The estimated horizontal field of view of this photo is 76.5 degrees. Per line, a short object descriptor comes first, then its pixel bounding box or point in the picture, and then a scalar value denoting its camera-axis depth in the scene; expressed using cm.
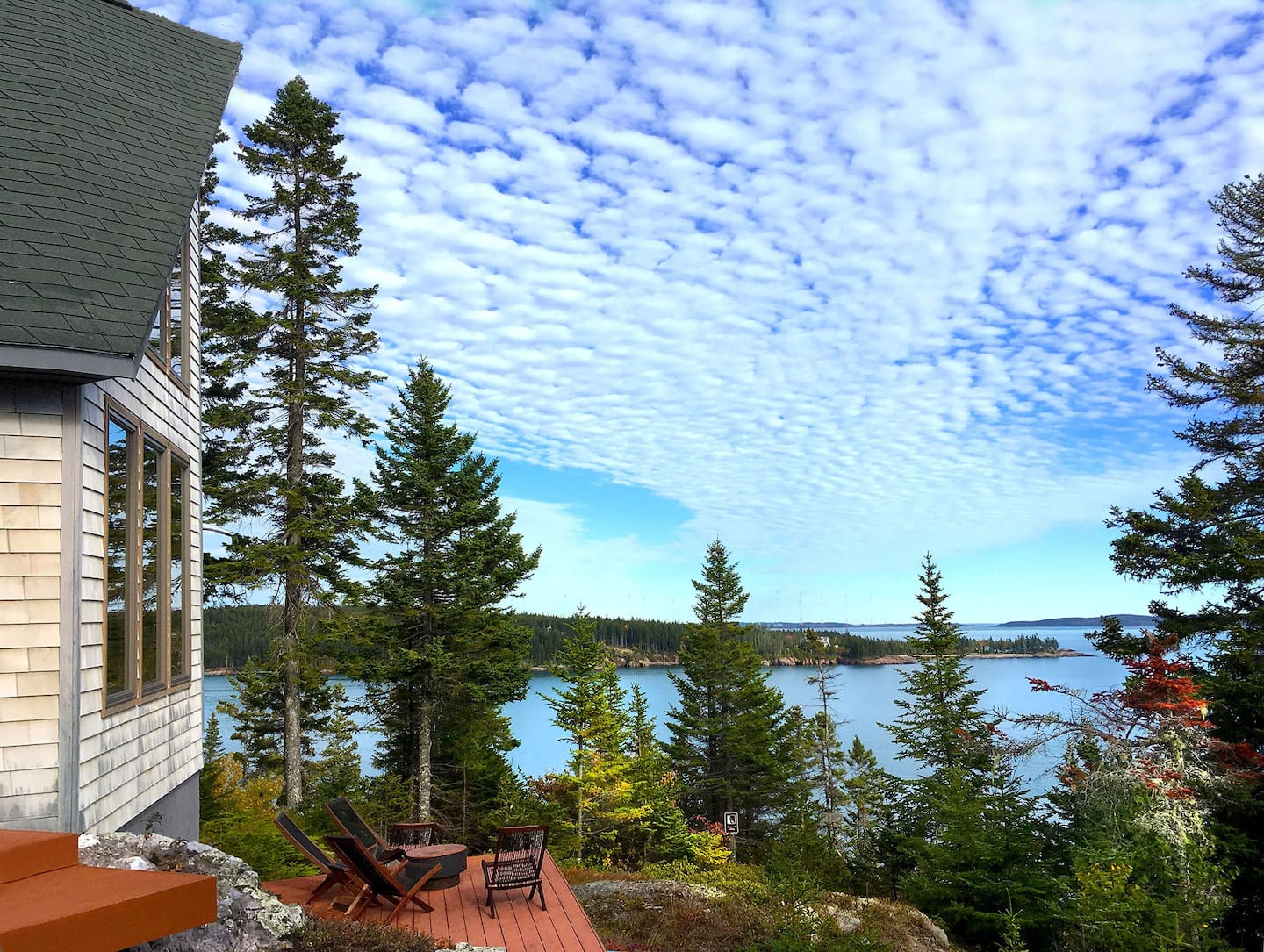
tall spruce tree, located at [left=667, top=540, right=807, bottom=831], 3228
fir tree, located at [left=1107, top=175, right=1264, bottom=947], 1328
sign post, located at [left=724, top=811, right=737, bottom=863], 1895
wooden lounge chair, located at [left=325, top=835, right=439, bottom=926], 669
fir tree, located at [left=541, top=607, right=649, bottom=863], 2167
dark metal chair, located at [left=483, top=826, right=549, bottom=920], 741
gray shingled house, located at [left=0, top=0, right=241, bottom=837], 470
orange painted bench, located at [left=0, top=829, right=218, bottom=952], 273
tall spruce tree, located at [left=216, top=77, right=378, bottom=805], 1761
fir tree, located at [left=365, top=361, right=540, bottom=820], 2112
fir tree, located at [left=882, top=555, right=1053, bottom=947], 1084
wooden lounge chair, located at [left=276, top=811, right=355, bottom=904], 694
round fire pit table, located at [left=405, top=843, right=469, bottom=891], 755
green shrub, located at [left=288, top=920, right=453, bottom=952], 480
